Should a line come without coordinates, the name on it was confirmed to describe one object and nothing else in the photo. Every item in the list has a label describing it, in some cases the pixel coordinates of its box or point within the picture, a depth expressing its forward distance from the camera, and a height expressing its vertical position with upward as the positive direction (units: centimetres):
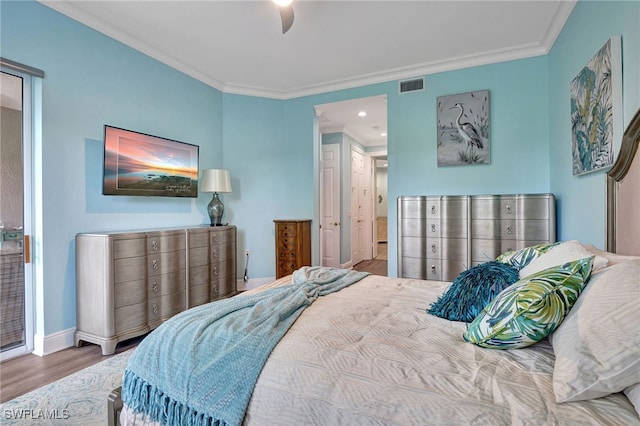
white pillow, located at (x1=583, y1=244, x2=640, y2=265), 121 -19
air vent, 378 +155
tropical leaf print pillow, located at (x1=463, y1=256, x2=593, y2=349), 103 -32
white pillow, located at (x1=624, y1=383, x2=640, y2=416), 75 -45
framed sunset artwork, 285 +50
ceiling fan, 215 +142
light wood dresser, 249 -57
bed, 80 -49
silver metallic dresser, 298 -17
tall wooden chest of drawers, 426 -43
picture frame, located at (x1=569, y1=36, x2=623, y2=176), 180 +66
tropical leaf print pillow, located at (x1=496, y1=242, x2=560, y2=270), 161 -23
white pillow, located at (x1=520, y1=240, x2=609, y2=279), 121 -20
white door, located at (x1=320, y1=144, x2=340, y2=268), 577 +19
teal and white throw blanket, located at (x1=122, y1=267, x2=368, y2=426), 105 -53
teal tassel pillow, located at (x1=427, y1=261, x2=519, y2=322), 144 -38
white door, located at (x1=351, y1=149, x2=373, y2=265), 631 +9
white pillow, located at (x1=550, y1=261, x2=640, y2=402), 77 -35
